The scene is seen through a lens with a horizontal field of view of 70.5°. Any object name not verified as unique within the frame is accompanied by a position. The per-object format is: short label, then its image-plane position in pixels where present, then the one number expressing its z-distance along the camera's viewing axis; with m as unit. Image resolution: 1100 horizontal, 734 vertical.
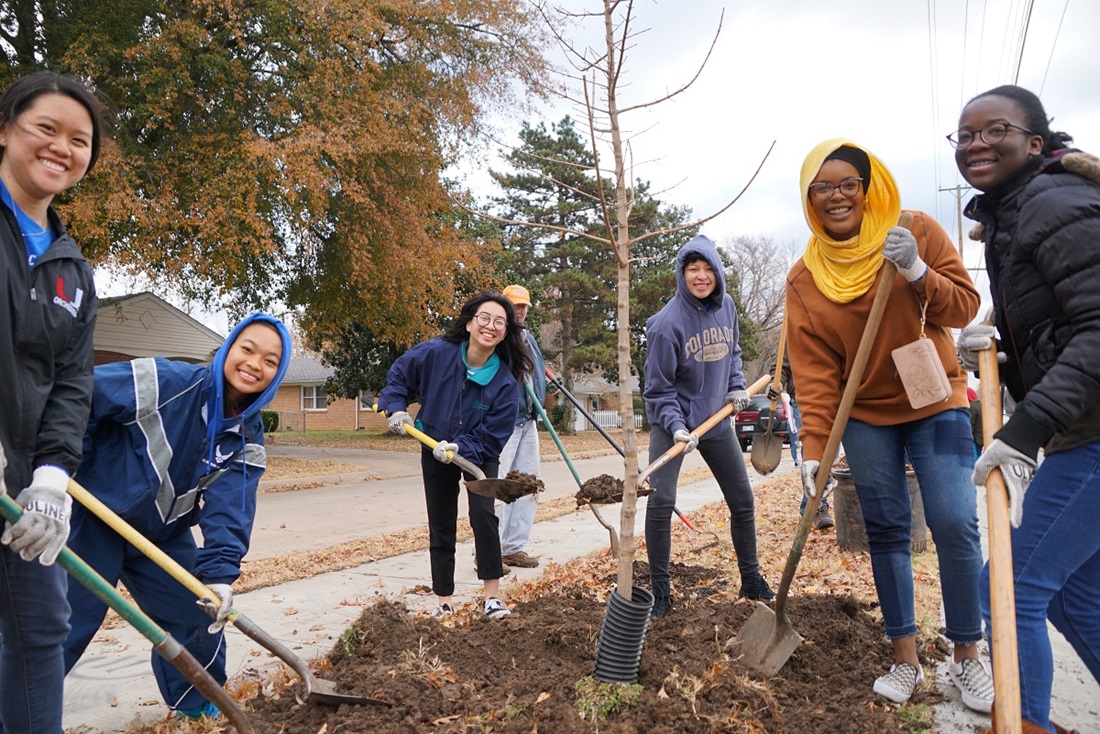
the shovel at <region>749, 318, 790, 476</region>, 5.95
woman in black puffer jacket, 2.04
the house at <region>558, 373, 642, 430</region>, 50.47
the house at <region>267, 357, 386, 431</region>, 39.07
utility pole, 27.22
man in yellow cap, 5.75
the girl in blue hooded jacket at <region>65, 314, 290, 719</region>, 2.71
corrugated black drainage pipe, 2.68
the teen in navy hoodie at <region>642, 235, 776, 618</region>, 4.16
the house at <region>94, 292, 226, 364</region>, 20.62
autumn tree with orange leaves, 11.06
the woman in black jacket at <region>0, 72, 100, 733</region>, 2.06
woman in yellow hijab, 2.78
